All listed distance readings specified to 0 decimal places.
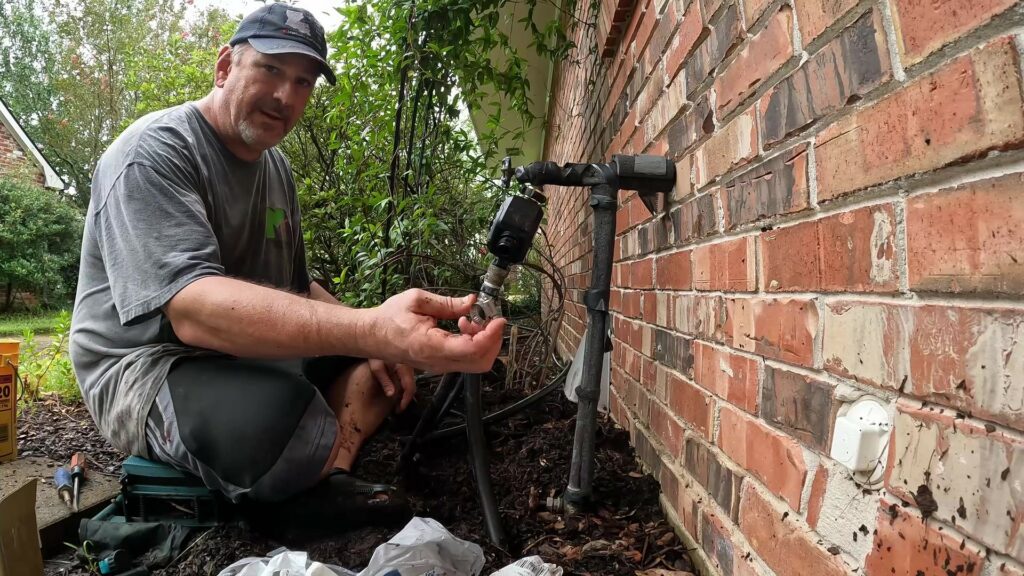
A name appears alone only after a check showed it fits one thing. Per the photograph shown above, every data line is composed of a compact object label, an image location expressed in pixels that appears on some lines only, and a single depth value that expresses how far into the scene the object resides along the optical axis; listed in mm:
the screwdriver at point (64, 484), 2090
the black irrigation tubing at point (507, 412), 2125
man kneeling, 1366
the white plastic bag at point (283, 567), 1193
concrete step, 1892
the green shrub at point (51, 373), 3773
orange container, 2498
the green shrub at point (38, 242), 13492
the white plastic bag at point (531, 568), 1225
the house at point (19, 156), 15367
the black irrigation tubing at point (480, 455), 1540
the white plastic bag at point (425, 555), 1255
